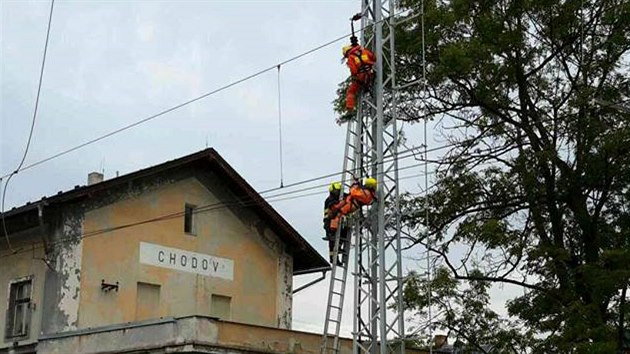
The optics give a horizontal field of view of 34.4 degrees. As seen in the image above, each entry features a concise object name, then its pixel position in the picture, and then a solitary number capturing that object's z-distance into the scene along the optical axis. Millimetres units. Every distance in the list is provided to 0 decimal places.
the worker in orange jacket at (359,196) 18641
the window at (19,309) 24406
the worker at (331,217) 19688
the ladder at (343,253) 19328
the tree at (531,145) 19578
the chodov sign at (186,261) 25250
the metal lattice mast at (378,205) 18438
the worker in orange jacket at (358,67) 19484
